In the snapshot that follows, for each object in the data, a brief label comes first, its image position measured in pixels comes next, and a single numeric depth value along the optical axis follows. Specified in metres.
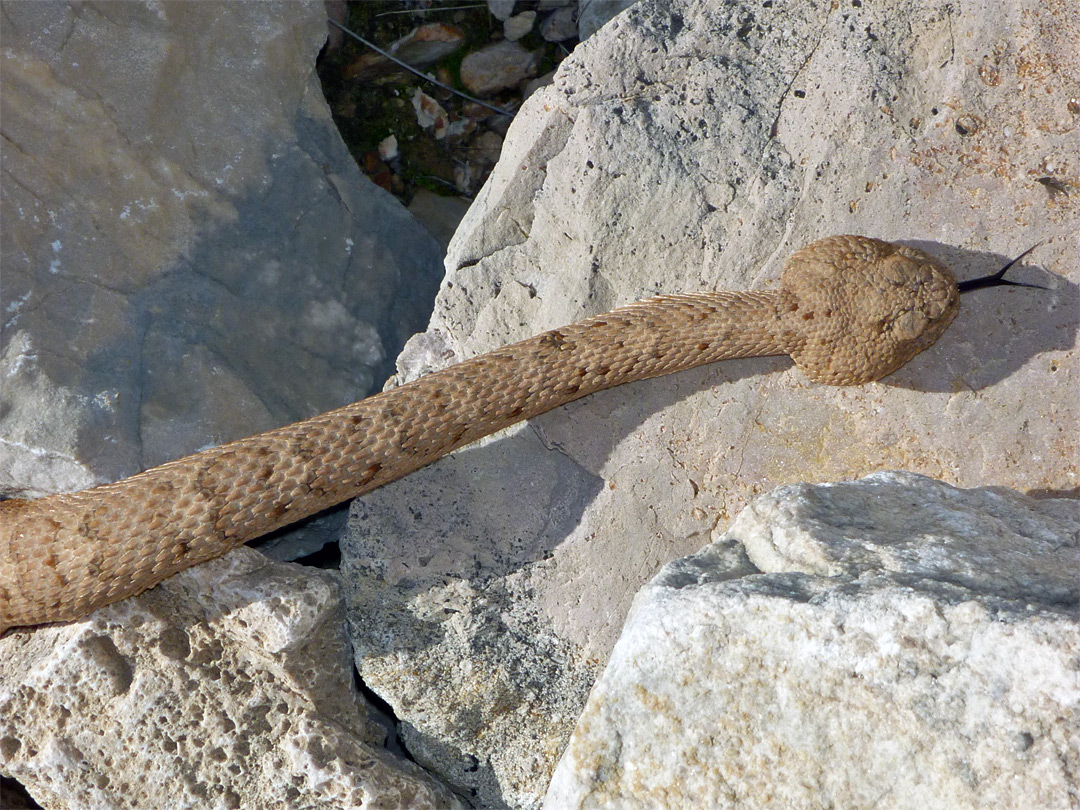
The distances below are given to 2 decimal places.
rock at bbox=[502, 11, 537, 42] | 3.72
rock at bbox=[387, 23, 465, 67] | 3.70
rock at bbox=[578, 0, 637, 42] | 3.54
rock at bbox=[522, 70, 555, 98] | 3.72
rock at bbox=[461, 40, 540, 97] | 3.71
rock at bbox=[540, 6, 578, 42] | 3.69
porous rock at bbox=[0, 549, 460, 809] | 2.44
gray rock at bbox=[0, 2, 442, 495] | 2.72
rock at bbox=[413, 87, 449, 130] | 3.71
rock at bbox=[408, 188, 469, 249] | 3.65
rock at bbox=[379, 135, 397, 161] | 3.69
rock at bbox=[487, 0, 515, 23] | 3.70
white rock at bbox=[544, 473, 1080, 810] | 1.62
